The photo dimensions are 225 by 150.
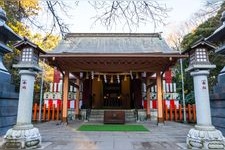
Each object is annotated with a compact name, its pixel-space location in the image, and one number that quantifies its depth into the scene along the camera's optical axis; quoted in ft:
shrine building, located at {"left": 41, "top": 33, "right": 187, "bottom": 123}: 28.09
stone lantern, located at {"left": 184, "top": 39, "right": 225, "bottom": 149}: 13.75
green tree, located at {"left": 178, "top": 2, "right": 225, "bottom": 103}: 43.62
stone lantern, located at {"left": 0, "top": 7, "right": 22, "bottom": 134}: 17.81
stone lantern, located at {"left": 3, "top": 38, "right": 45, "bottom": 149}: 13.89
